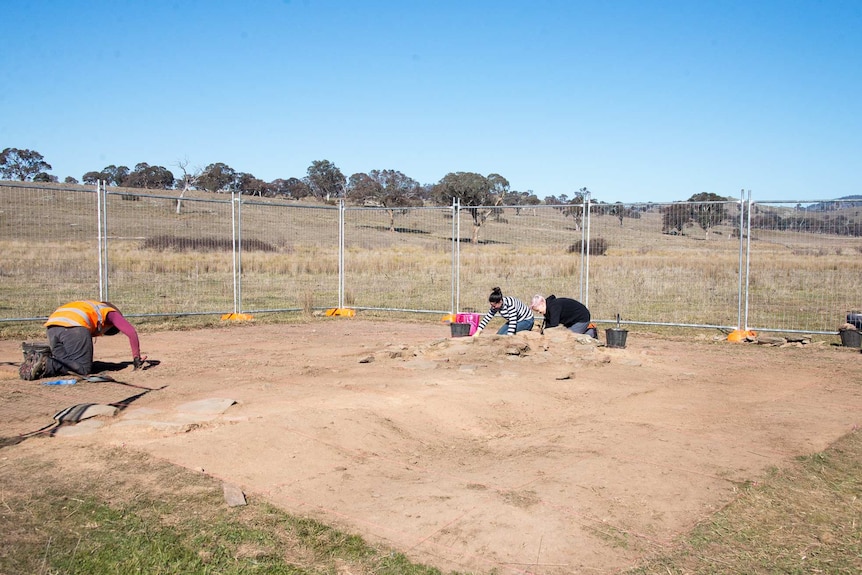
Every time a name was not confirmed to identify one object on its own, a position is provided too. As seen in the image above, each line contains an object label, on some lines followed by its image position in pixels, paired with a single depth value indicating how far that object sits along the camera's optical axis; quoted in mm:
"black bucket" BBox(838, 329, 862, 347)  12664
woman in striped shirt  12086
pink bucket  13457
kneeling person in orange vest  8977
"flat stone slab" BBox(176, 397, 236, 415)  7379
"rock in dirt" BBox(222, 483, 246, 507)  4953
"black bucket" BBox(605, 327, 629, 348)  12144
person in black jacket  12359
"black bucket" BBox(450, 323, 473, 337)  13125
